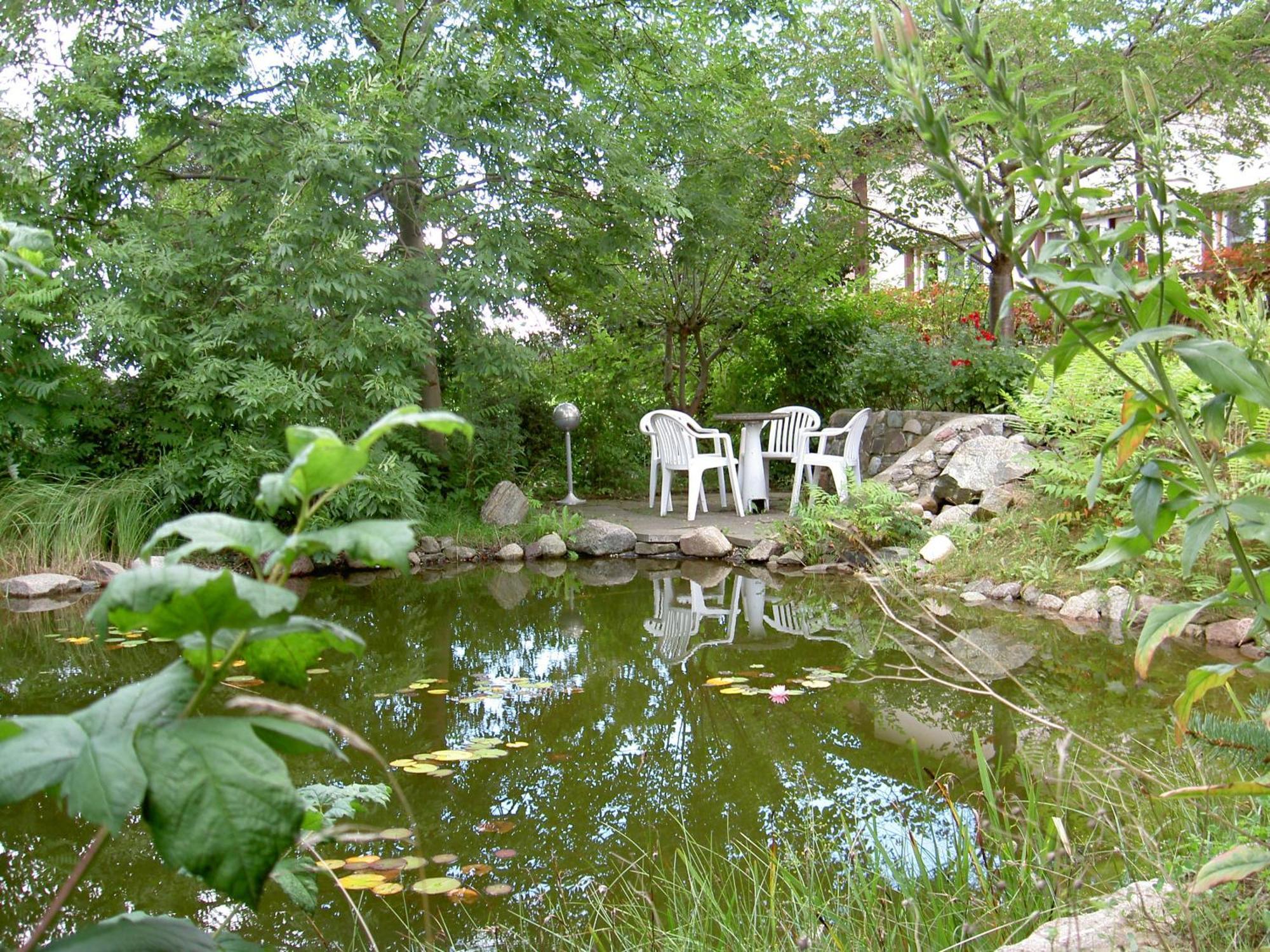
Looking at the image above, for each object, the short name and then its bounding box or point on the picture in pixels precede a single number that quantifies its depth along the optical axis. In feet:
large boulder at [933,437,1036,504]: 24.54
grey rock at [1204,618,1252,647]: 15.52
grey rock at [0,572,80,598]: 22.18
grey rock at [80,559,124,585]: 23.20
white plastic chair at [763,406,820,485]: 30.50
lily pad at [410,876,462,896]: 8.32
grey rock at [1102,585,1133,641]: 17.57
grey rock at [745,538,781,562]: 25.03
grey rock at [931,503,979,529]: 23.72
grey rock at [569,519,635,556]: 26.76
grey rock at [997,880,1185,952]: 4.57
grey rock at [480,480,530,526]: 28.25
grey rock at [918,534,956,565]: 21.93
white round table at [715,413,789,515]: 30.83
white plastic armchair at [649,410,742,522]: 29.27
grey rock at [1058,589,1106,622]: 18.23
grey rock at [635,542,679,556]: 26.73
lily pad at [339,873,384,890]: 8.30
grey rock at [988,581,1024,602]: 19.80
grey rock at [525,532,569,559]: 26.99
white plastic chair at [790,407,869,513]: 28.40
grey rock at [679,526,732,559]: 25.90
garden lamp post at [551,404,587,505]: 32.32
